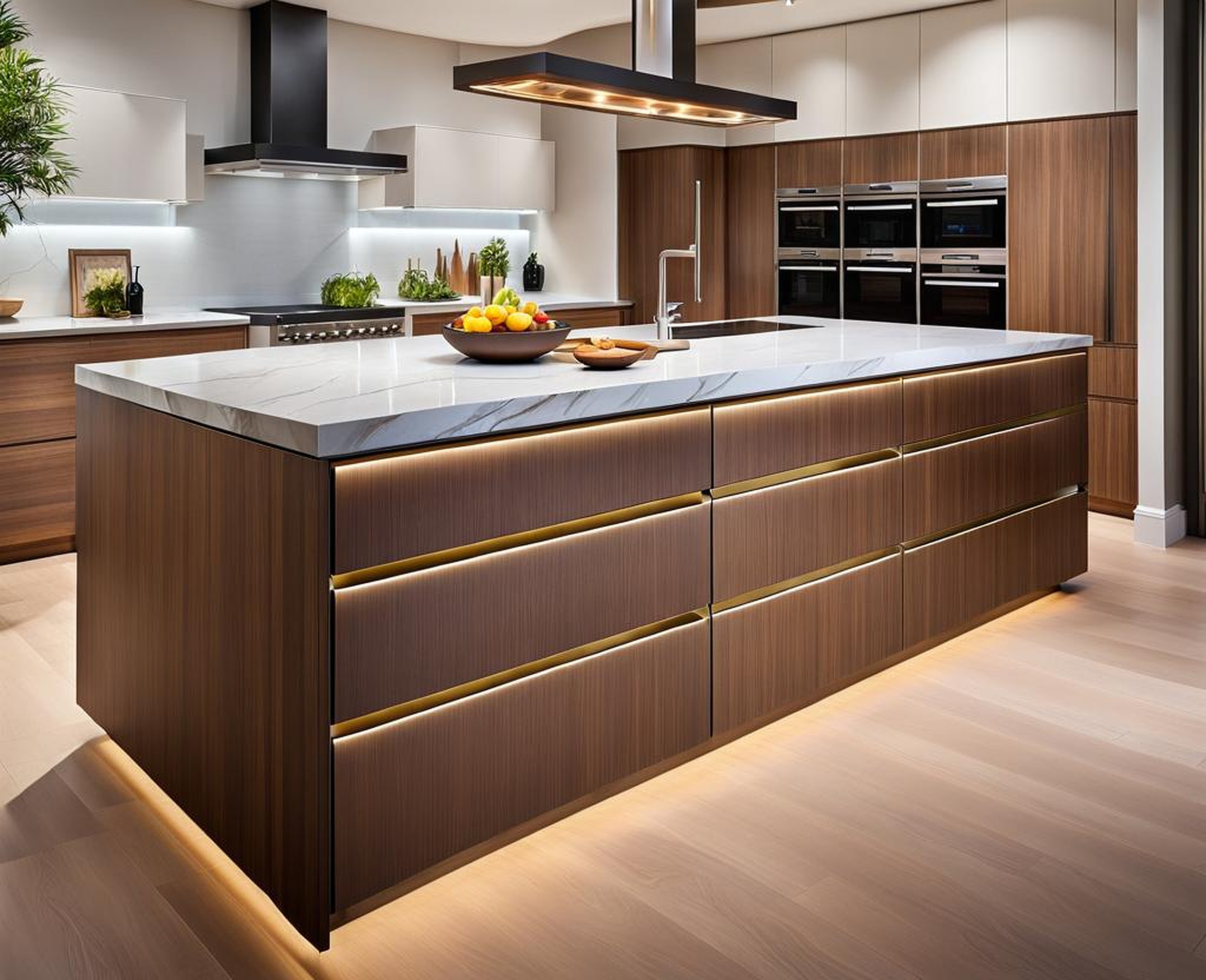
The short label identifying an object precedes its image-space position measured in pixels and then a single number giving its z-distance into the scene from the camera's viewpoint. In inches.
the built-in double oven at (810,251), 256.7
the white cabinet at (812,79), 250.1
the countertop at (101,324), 186.5
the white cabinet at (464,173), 258.1
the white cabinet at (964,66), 223.5
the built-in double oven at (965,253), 228.8
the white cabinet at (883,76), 237.1
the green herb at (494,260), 285.7
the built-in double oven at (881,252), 242.8
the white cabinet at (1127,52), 202.8
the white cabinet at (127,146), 203.3
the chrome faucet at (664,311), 148.9
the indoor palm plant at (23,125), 169.0
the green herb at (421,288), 269.0
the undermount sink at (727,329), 177.0
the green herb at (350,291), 249.1
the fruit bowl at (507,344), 117.0
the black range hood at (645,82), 134.8
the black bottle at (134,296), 217.2
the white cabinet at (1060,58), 207.8
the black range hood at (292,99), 231.1
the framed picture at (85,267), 216.1
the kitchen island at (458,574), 83.4
